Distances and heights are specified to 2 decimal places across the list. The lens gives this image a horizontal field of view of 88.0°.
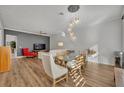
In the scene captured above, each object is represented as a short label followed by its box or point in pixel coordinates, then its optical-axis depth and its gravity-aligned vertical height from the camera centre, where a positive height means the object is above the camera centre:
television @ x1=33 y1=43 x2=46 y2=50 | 6.37 -0.05
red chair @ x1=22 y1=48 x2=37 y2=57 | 5.52 -0.65
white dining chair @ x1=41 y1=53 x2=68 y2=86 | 1.63 -0.63
